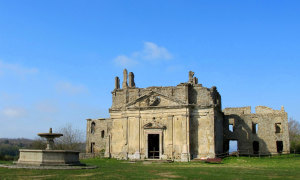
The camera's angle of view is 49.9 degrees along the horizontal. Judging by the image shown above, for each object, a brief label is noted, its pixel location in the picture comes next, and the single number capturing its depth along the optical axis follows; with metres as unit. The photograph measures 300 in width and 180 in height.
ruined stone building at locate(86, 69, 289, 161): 29.83
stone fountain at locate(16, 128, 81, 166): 17.19
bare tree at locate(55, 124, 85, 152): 49.67
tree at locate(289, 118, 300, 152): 40.93
